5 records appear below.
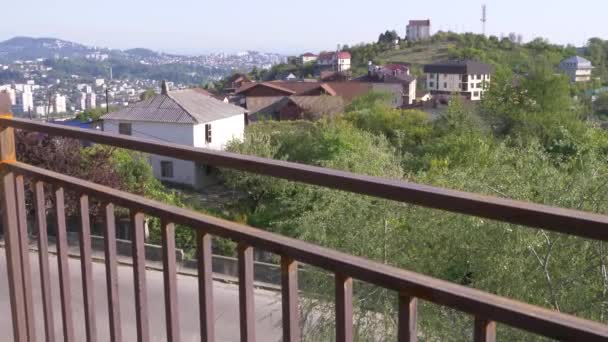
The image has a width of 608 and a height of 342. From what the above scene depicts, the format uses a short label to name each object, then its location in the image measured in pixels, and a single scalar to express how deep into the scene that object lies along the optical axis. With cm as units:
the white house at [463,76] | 5334
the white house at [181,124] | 2327
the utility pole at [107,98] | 2677
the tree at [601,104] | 4159
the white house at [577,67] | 5930
